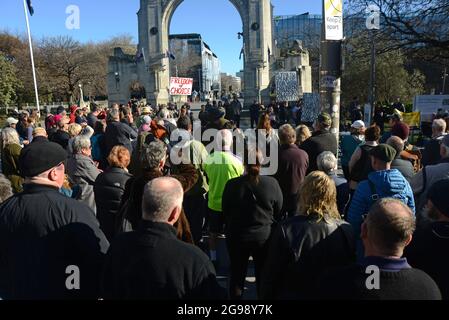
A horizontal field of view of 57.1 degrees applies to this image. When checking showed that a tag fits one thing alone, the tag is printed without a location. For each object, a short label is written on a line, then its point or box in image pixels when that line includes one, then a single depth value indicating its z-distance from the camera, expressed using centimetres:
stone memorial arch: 4281
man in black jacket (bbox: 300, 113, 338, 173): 646
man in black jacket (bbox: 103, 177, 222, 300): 238
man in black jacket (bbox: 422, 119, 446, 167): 623
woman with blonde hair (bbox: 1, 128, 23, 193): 616
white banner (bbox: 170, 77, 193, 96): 1761
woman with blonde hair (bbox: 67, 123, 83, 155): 802
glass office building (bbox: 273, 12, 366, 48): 8999
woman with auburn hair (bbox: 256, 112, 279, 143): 697
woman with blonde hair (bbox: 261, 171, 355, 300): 304
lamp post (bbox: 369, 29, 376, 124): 1589
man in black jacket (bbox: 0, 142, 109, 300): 274
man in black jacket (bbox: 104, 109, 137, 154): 849
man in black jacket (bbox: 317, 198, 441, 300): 217
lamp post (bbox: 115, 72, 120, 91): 4609
